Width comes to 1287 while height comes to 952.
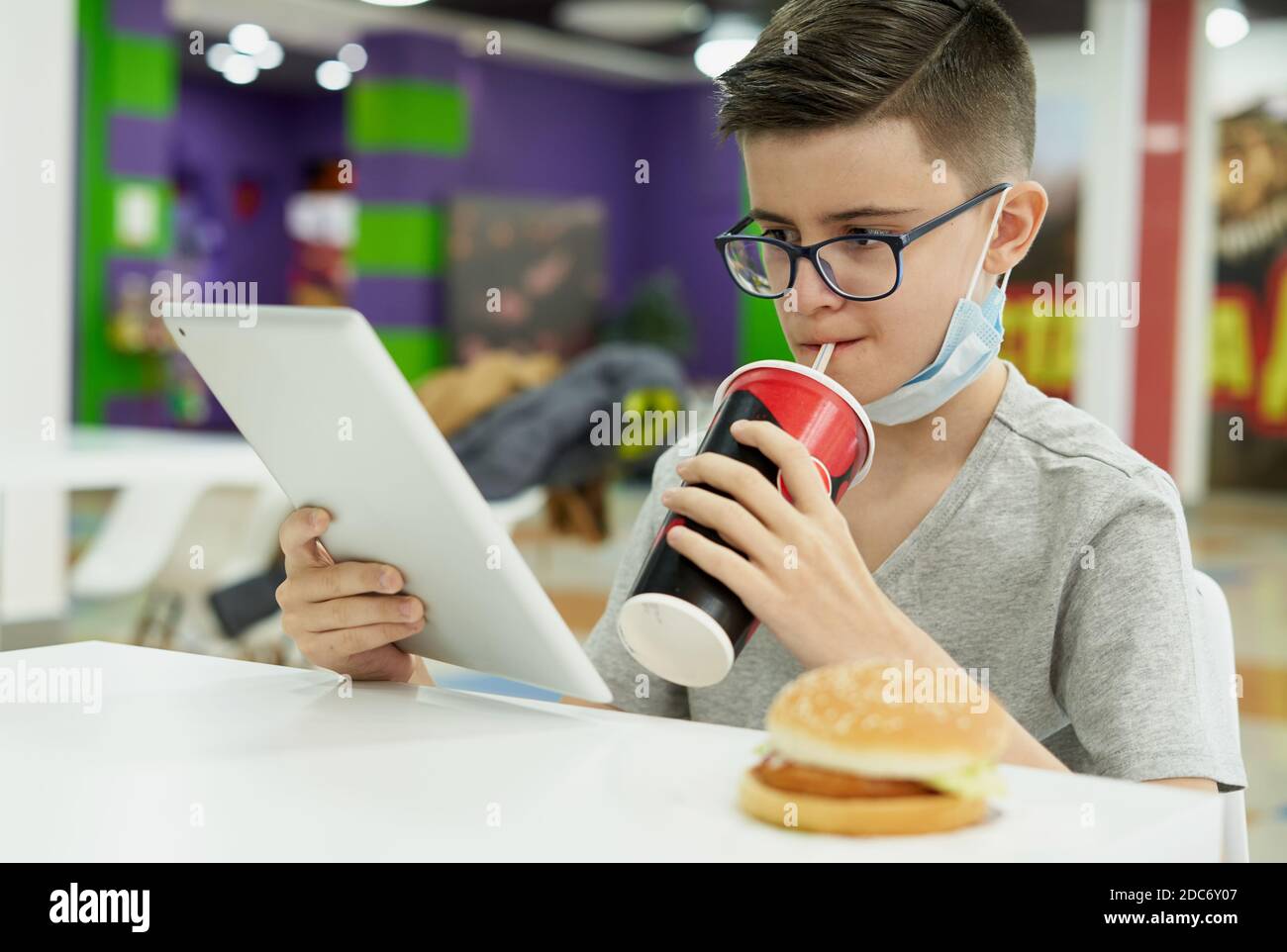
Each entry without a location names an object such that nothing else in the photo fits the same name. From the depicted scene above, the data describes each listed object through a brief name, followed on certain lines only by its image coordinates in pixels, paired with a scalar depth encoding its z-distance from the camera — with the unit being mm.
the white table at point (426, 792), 718
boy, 1084
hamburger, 727
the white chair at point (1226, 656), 1063
